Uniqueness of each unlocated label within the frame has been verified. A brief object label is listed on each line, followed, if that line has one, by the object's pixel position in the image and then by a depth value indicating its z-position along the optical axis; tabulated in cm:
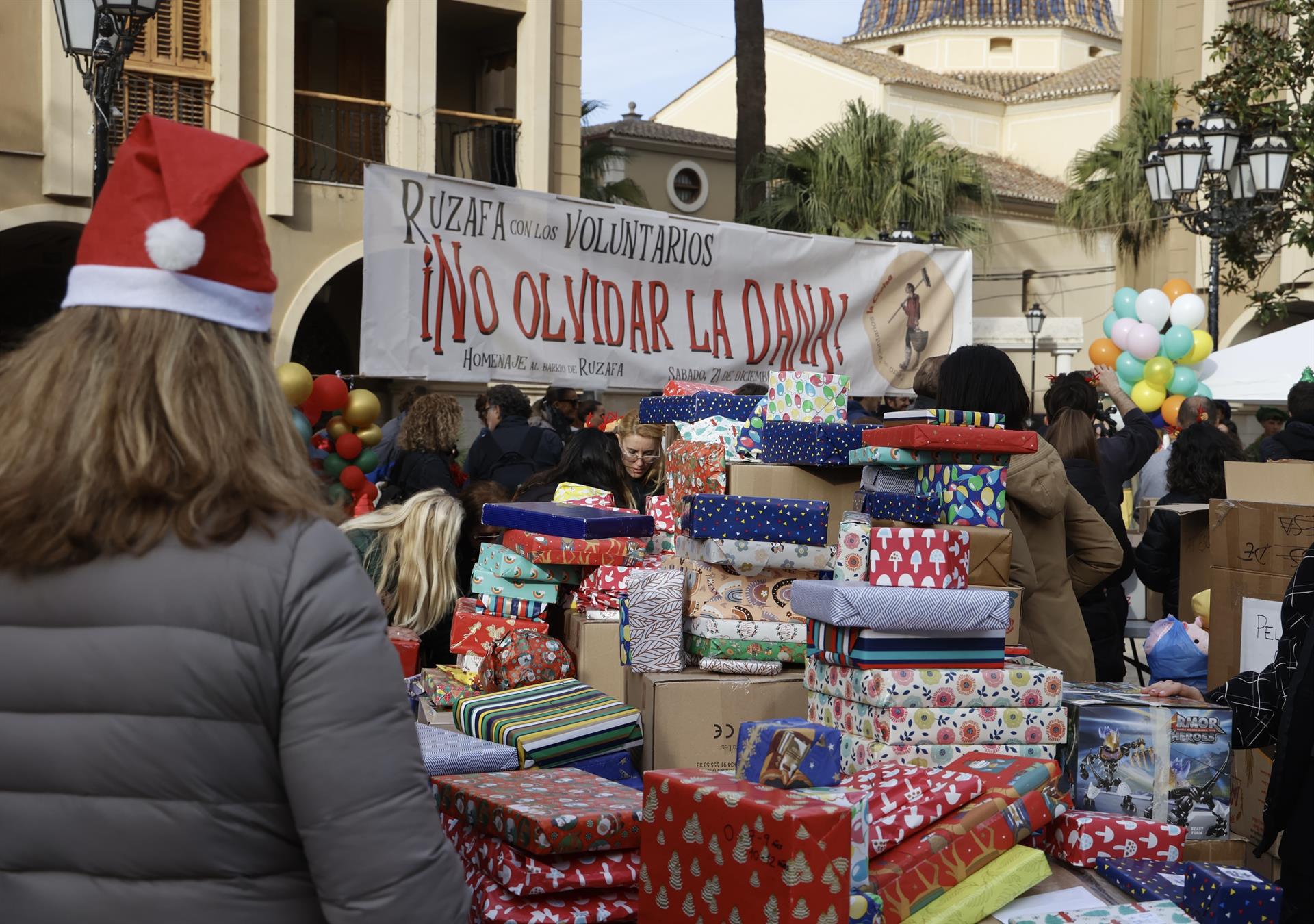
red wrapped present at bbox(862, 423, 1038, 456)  381
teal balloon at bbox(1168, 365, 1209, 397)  1403
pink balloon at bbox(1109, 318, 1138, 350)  1488
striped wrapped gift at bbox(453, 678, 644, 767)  325
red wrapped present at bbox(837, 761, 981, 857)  252
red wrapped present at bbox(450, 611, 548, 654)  434
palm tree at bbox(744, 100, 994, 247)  2577
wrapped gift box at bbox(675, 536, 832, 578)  385
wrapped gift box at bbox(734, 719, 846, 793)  243
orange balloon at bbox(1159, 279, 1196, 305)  1598
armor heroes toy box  315
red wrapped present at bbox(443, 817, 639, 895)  251
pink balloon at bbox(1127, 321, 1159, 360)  1455
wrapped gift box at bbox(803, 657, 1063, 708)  298
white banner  638
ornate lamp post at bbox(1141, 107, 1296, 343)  1045
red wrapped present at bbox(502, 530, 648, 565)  439
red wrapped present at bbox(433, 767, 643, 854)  251
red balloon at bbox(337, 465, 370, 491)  943
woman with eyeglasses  678
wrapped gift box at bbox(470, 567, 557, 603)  447
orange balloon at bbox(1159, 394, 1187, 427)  1372
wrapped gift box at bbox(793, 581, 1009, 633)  298
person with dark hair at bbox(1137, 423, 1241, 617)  583
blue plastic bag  411
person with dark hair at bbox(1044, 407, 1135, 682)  558
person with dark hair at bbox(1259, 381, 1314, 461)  721
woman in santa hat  153
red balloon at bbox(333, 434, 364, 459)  959
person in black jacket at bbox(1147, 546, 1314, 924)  259
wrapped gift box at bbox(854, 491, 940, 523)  381
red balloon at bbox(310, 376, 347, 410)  944
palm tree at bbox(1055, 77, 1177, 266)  2714
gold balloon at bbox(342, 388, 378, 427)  976
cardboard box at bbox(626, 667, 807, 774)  362
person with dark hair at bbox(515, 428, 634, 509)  610
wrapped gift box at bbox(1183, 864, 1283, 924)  256
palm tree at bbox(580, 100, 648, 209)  2473
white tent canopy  1038
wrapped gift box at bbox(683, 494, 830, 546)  386
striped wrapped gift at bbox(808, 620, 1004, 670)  301
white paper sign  376
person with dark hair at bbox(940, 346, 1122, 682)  423
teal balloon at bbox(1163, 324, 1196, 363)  1433
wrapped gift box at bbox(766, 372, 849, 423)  477
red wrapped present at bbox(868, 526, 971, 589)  319
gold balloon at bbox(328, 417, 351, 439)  962
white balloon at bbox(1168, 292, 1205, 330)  1477
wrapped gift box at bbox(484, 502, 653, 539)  440
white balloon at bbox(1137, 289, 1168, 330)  1517
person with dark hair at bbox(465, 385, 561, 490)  763
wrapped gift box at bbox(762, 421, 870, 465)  445
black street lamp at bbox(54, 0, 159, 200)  666
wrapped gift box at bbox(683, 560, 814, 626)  385
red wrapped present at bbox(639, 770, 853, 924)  219
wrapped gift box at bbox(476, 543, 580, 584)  446
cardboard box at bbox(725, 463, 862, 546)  444
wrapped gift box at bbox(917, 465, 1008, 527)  386
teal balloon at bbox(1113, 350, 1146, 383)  1466
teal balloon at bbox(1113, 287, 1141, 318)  1566
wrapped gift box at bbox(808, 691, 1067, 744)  298
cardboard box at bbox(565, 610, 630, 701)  425
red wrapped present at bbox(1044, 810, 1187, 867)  285
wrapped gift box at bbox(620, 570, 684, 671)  378
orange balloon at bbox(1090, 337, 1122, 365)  1588
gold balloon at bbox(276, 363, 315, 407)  880
